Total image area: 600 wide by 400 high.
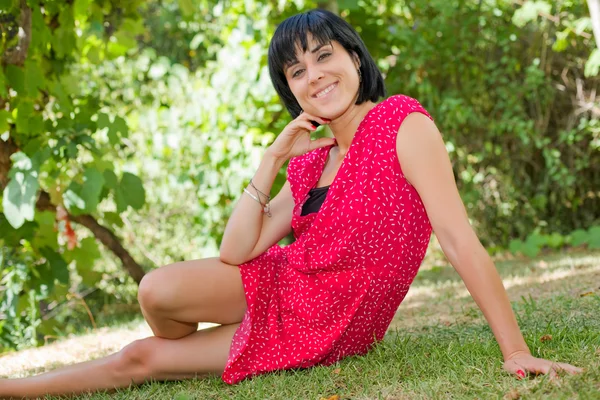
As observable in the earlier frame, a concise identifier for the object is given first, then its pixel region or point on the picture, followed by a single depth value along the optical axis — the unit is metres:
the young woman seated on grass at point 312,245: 2.26
